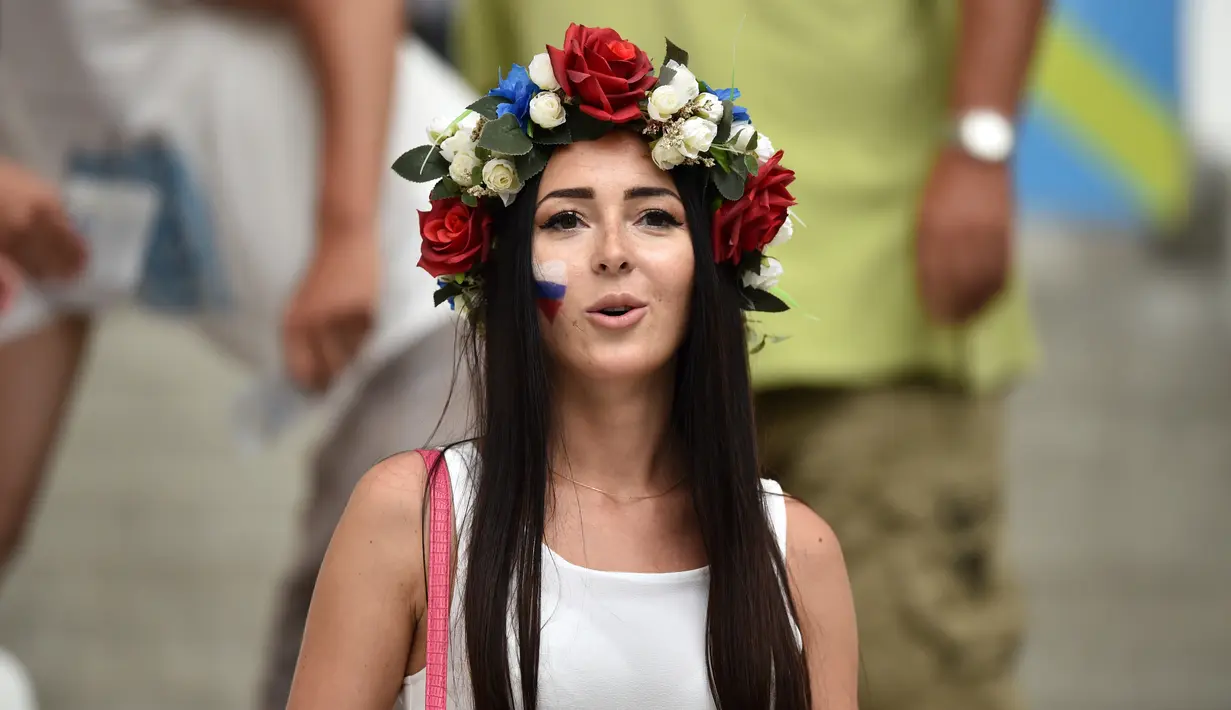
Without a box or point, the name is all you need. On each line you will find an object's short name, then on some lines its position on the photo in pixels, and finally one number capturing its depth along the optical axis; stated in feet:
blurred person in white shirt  16.43
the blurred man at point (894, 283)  16.52
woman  10.94
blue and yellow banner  26.50
